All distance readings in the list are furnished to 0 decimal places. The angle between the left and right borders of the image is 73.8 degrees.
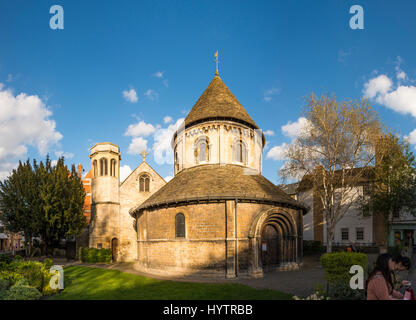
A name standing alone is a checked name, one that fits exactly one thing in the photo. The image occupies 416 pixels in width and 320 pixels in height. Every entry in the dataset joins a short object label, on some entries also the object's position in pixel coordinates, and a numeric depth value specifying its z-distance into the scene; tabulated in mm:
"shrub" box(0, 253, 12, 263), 16575
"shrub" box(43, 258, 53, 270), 14362
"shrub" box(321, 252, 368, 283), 10284
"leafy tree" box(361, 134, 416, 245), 29406
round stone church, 17062
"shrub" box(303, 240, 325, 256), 30512
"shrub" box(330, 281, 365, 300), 8539
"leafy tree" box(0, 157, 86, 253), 25219
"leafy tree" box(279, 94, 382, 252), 22156
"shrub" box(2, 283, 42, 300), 10258
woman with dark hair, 4949
